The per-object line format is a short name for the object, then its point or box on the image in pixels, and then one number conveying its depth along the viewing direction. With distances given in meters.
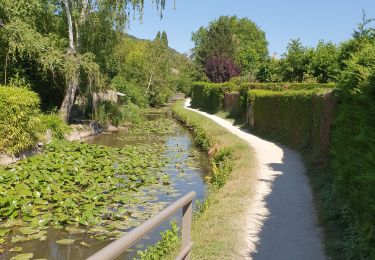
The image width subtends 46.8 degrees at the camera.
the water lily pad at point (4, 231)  8.08
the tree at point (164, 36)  123.43
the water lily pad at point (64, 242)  8.14
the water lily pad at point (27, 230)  8.36
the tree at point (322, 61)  28.42
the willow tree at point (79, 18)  21.72
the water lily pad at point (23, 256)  7.22
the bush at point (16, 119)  14.13
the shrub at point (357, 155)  5.47
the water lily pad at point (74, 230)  8.76
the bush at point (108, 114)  27.44
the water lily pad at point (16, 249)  7.66
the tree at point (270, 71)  34.41
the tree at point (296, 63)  30.07
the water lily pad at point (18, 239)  8.04
